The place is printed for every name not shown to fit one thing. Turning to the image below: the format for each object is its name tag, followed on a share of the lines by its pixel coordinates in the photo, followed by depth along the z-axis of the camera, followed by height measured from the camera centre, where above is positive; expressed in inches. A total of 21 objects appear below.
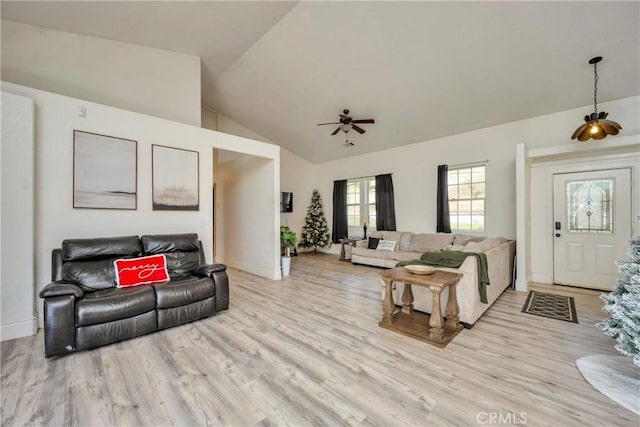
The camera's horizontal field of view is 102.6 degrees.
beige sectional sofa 112.0 -32.6
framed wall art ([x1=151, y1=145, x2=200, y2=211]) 147.3 +21.1
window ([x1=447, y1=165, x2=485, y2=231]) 213.9 +13.7
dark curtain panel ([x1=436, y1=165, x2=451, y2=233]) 226.1 +12.7
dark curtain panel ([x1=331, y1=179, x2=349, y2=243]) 309.0 +4.4
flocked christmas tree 70.4 -28.0
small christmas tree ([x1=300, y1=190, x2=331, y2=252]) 317.4 -18.0
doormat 123.6 -49.3
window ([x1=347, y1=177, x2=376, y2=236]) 289.4 +10.9
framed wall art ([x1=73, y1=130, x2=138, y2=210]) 123.0 +21.6
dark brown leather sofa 89.0 -32.0
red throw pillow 114.0 -26.1
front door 158.2 -8.0
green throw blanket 117.1 -23.1
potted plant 206.7 -23.3
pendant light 123.7 +41.8
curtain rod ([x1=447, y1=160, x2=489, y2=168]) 208.1 +41.7
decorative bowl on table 107.7 -23.7
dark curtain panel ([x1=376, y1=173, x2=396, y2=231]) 263.7 +9.8
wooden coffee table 98.3 -42.7
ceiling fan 185.6 +67.5
